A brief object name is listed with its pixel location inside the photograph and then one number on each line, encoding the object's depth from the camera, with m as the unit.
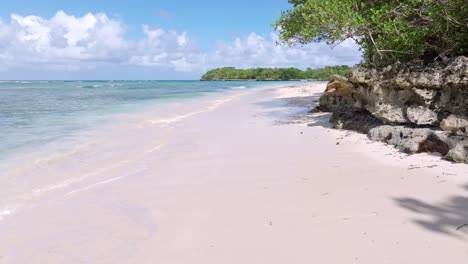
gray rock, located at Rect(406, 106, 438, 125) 8.04
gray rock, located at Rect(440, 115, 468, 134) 7.07
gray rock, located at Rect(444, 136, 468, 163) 5.96
